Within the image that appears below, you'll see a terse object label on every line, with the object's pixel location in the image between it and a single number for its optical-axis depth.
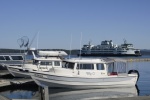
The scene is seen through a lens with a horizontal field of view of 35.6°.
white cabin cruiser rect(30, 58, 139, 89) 21.66
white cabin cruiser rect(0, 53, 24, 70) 31.65
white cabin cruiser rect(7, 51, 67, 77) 25.71
